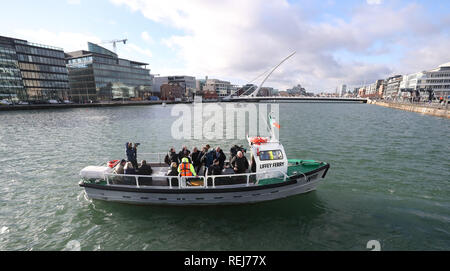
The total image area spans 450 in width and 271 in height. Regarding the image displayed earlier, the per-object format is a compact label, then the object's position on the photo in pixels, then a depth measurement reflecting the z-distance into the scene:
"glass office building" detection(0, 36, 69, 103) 67.06
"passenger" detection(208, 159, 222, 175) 8.69
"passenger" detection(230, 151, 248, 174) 8.92
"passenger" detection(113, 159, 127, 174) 8.90
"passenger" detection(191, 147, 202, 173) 9.84
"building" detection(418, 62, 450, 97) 99.43
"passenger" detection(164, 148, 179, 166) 9.83
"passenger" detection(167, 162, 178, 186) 8.55
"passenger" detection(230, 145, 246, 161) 9.99
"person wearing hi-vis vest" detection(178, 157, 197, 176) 8.41
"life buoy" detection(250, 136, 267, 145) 9.49
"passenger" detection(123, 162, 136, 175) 8.70
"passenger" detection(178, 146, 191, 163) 9.91
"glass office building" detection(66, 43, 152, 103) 93.31
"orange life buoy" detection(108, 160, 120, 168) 9.56
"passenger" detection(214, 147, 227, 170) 9.47
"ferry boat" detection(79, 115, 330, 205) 8.44
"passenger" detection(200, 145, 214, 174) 9.24
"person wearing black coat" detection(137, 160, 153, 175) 8.76
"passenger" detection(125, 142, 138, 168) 10.28
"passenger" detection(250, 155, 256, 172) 9.40
